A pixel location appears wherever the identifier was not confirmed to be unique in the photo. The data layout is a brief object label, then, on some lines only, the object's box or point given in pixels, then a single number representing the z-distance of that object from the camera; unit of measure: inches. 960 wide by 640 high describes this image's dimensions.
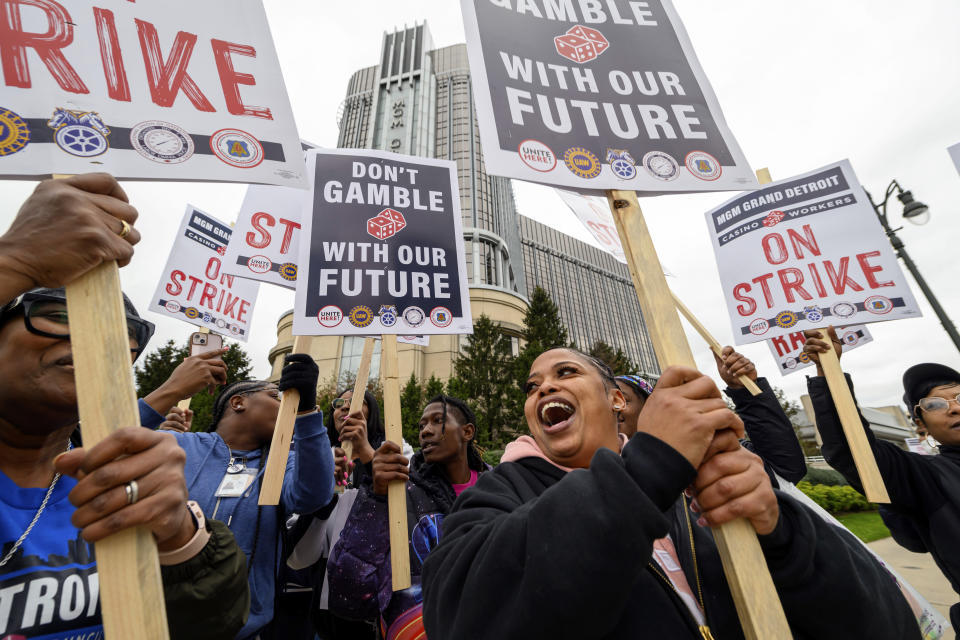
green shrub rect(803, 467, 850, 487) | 582.2
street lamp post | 263.9
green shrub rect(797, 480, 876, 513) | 477.4
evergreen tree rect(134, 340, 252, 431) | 885.8
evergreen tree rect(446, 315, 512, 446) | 912.9
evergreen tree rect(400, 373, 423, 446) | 804.3
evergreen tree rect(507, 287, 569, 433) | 871.1
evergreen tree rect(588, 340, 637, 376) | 940.0
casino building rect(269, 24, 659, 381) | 1250.0
